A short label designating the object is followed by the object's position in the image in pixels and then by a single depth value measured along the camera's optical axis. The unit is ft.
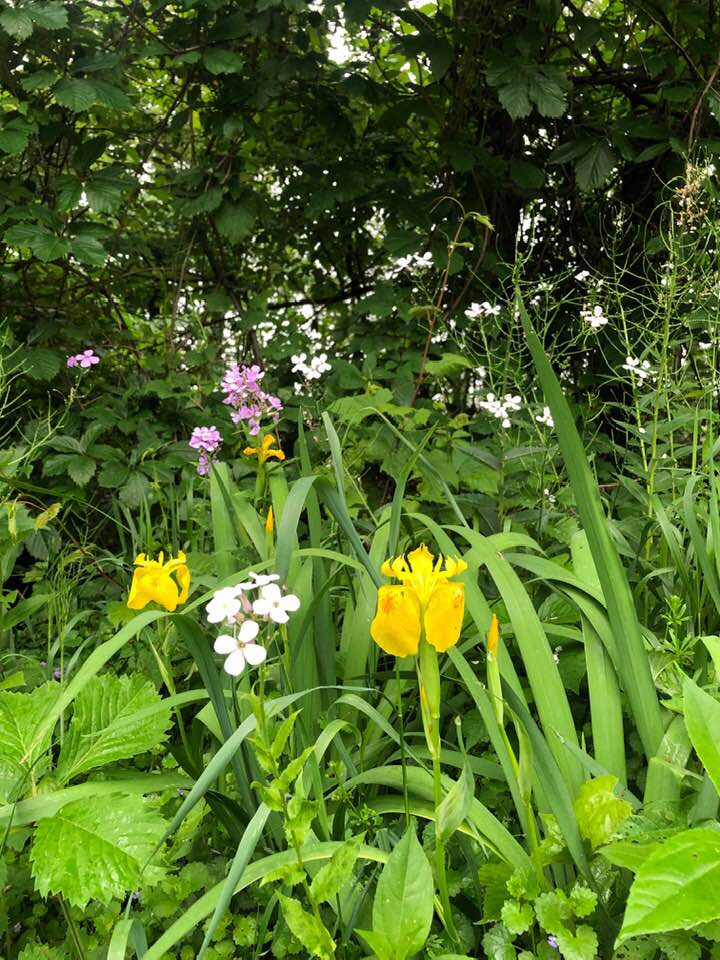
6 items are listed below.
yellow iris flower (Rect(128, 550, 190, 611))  3.11
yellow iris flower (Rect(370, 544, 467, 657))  2.23
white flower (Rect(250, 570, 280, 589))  2.20
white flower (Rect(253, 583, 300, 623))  2.16
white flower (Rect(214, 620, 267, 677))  2.05
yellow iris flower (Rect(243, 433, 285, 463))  4.15
